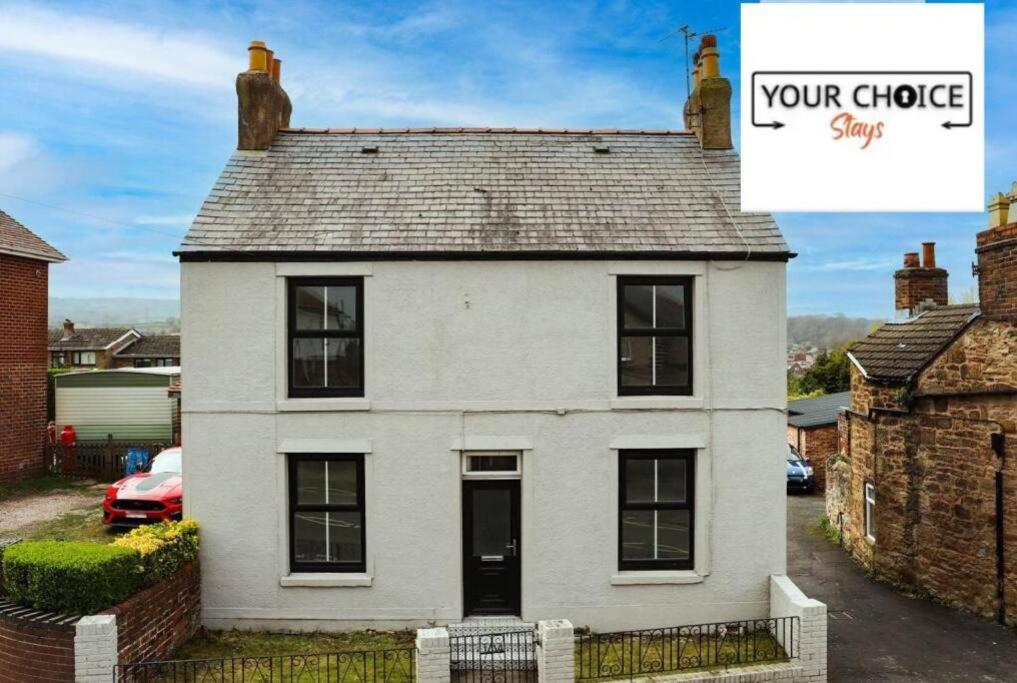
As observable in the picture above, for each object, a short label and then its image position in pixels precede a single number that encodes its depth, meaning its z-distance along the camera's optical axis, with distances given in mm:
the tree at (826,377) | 47156
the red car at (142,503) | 14477
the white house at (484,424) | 11117
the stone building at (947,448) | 12289
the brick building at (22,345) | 20516
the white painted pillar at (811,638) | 9727
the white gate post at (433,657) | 8984
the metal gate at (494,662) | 9727
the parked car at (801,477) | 24594
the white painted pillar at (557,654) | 9023
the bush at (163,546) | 9656
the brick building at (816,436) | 27219
